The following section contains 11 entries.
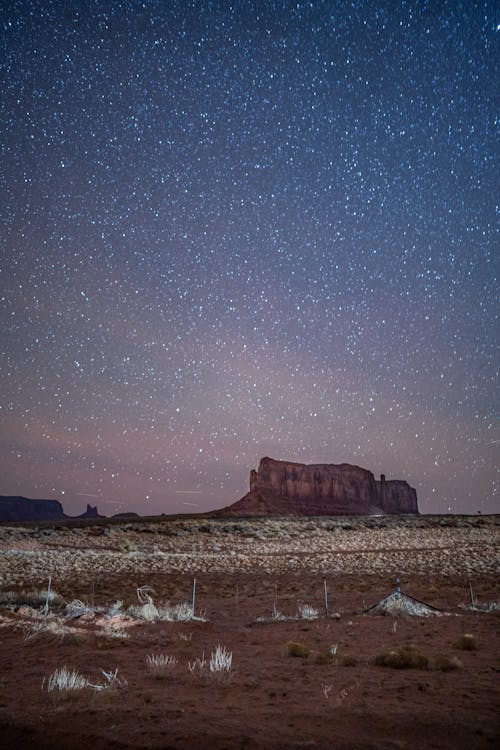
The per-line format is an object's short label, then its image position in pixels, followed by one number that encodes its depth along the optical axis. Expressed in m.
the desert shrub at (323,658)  8.52
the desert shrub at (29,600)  14.94
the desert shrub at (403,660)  8.16
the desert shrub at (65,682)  6.45
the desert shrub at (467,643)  9.52
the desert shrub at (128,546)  35.35
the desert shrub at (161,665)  7.41
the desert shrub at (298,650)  9.09
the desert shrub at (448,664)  7.95
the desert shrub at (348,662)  8.30
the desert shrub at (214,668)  7.46
